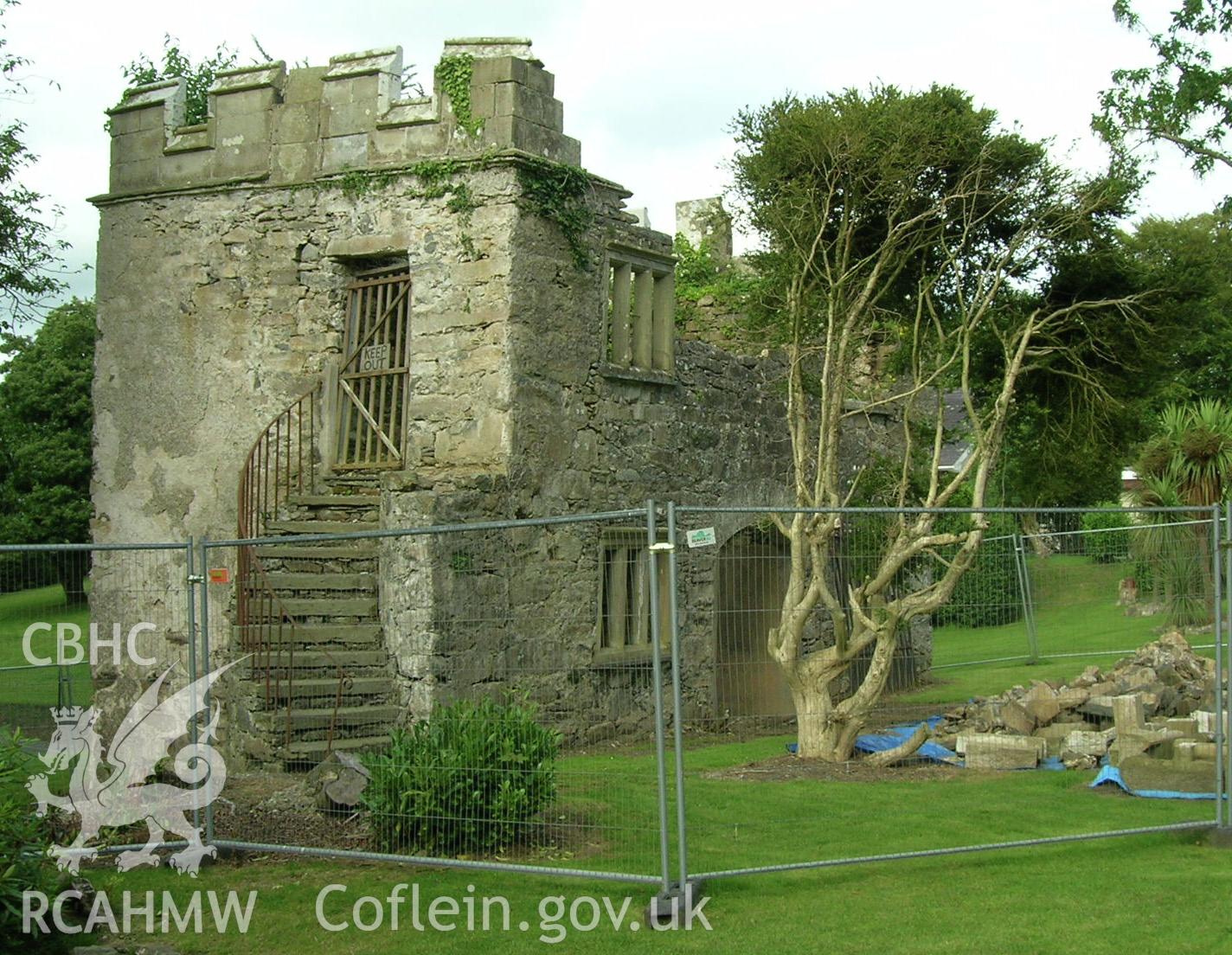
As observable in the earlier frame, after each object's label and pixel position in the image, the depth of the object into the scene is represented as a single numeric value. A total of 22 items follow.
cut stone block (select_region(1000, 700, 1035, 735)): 11.83
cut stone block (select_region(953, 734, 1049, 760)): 10.52
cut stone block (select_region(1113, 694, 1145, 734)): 11.09
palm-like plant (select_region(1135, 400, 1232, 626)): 19.84
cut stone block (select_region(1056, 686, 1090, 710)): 12.03
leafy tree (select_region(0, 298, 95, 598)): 30.31
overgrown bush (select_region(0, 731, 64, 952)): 6.50
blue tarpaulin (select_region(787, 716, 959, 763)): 11.59
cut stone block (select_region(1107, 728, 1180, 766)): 10.22
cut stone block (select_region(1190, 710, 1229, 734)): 10.43
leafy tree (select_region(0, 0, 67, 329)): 14.78
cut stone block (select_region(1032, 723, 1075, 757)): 11.45
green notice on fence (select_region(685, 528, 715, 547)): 6.95
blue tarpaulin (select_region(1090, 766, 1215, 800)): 9.52
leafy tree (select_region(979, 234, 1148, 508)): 13.55
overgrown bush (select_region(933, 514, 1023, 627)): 9.42
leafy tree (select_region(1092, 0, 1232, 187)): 18.30
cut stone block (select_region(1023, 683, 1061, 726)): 11.93
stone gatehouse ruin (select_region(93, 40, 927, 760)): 12.27
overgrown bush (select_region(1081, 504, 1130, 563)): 9.23
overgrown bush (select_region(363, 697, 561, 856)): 7.93
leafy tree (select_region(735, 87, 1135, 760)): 12.30
